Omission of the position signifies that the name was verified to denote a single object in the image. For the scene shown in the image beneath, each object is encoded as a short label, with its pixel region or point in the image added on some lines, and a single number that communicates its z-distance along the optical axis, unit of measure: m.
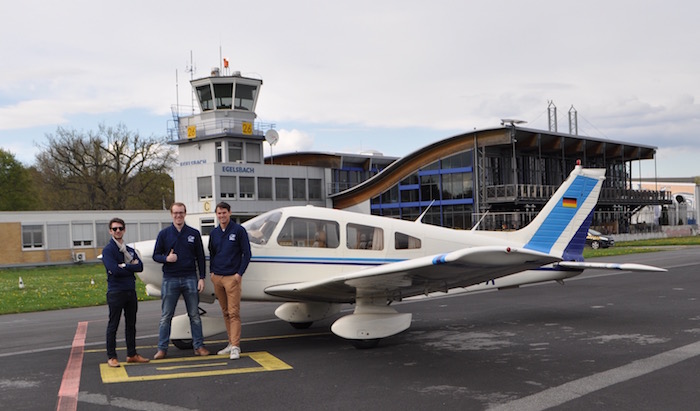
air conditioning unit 39.34
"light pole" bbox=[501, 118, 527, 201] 41.88
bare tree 59.22
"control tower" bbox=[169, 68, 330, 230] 46.28
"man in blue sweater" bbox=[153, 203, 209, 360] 8.12
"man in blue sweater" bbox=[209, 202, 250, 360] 8.20
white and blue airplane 8.22
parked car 40.00
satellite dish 49.12
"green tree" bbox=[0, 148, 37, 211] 58.06
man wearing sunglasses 7.69
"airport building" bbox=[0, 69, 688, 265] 40.72
